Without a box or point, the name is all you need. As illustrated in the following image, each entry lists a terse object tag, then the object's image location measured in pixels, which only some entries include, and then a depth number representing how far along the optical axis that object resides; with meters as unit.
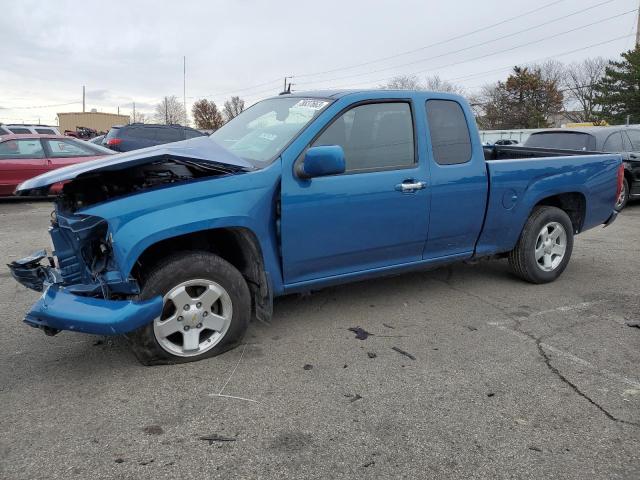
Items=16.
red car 11.06
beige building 63.44
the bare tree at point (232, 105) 79.31
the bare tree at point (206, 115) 80.50
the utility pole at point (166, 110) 77.99
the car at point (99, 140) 19.30
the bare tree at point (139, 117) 89.12
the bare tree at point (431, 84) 53.26
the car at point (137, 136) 16.89
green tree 51.31
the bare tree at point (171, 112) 81.31
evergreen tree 32.72
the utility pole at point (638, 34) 28.38
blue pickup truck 3.36
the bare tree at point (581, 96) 52.66
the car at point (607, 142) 9.53
